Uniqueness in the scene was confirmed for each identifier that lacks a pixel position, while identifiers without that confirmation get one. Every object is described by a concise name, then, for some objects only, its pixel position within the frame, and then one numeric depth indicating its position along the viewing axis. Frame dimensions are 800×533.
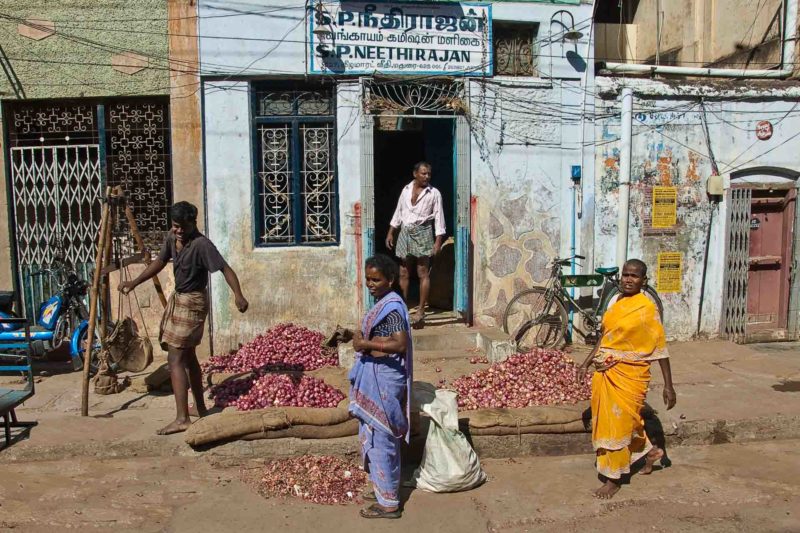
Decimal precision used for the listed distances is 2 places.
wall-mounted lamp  8.55
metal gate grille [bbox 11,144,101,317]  8.19
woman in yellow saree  4.79
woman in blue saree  4.32
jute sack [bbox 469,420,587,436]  5.48
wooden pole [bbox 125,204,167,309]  6.22
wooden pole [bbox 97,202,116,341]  6.11
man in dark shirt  5.51
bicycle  8.32
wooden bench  5.17
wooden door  9.36
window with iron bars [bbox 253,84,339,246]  8.29
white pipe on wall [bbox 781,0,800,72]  9.22
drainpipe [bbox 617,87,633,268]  8.65
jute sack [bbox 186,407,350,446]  5.15
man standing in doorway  7.96
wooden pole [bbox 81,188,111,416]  5.79
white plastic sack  4.81
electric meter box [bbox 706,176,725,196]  9.01
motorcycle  7.39
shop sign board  8.11
